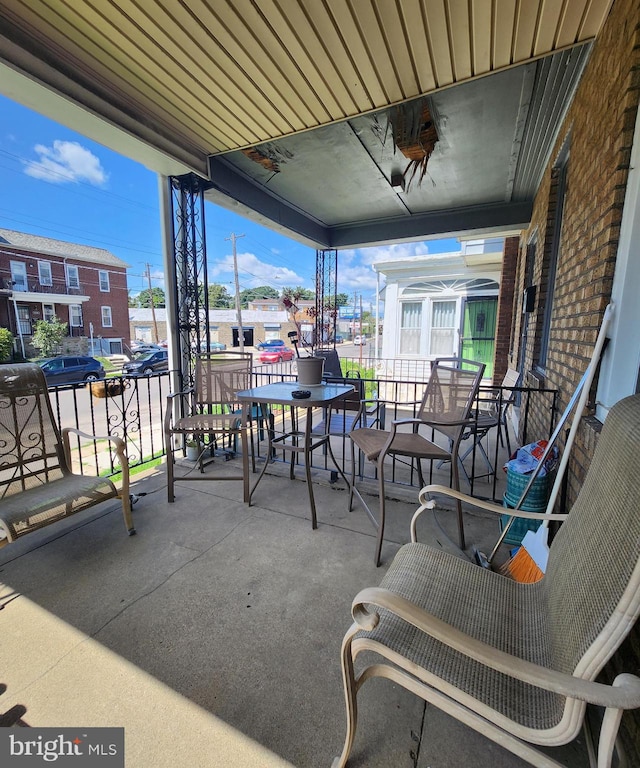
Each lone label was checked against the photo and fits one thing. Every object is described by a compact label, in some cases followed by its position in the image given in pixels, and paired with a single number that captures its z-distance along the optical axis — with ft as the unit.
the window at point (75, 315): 60.80
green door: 25.68
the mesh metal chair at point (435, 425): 6.42
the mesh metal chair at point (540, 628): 2.22
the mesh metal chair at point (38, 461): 6.10
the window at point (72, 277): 62.23
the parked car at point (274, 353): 65.98
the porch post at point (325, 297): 20.83
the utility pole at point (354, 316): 105.19
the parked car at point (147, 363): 48.29
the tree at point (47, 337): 54.24
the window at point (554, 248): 9.68
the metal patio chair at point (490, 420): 9.52
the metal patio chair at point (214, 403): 8.41
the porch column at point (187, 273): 11.27
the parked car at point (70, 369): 38.63
